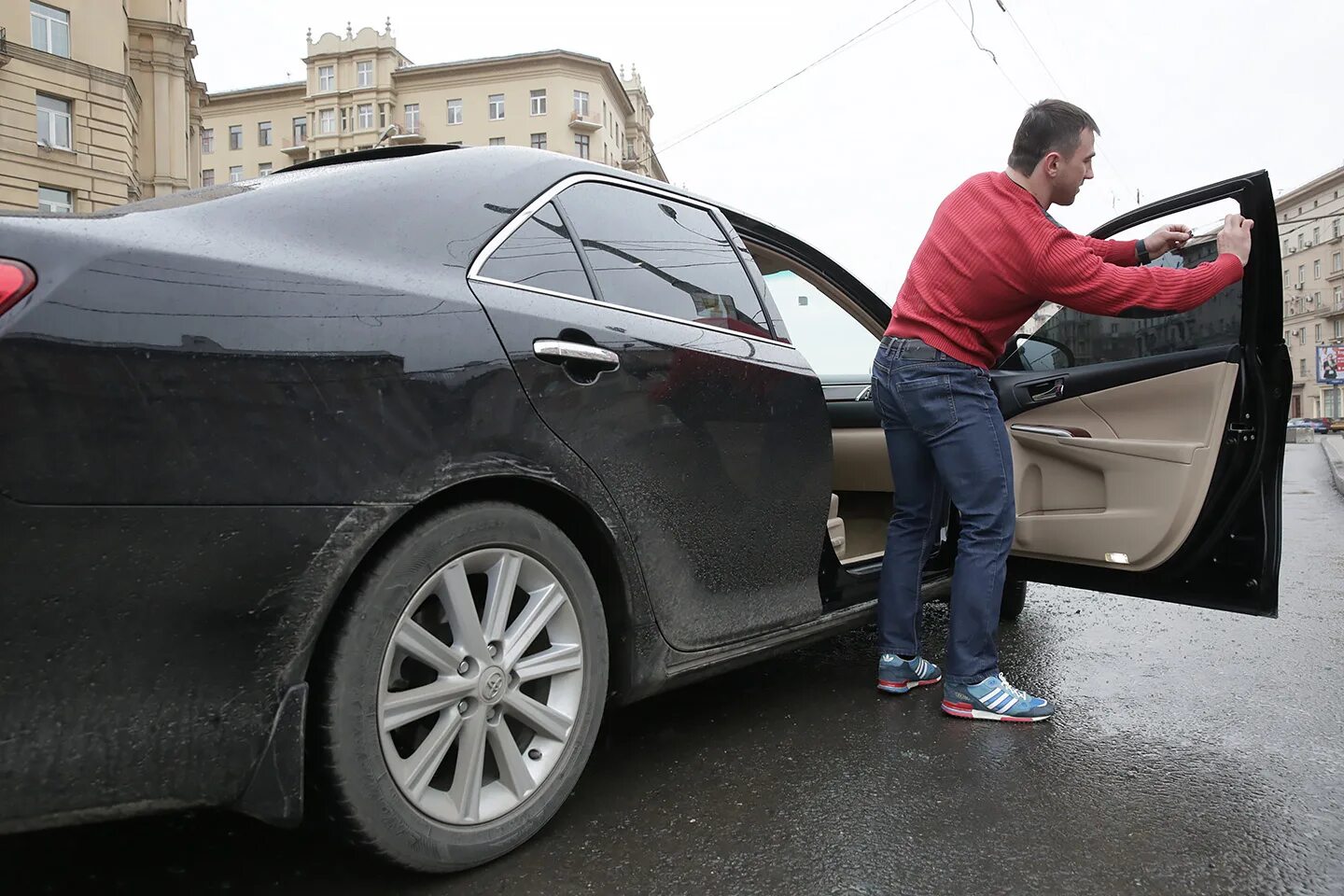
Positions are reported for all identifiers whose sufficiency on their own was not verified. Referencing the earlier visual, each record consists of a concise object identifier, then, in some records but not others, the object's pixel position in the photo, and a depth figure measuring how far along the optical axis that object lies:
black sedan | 1.33
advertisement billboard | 57.91
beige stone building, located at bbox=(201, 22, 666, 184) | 55.66
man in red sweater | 2.74
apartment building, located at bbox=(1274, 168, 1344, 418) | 68.00
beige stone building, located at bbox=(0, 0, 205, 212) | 23.19
